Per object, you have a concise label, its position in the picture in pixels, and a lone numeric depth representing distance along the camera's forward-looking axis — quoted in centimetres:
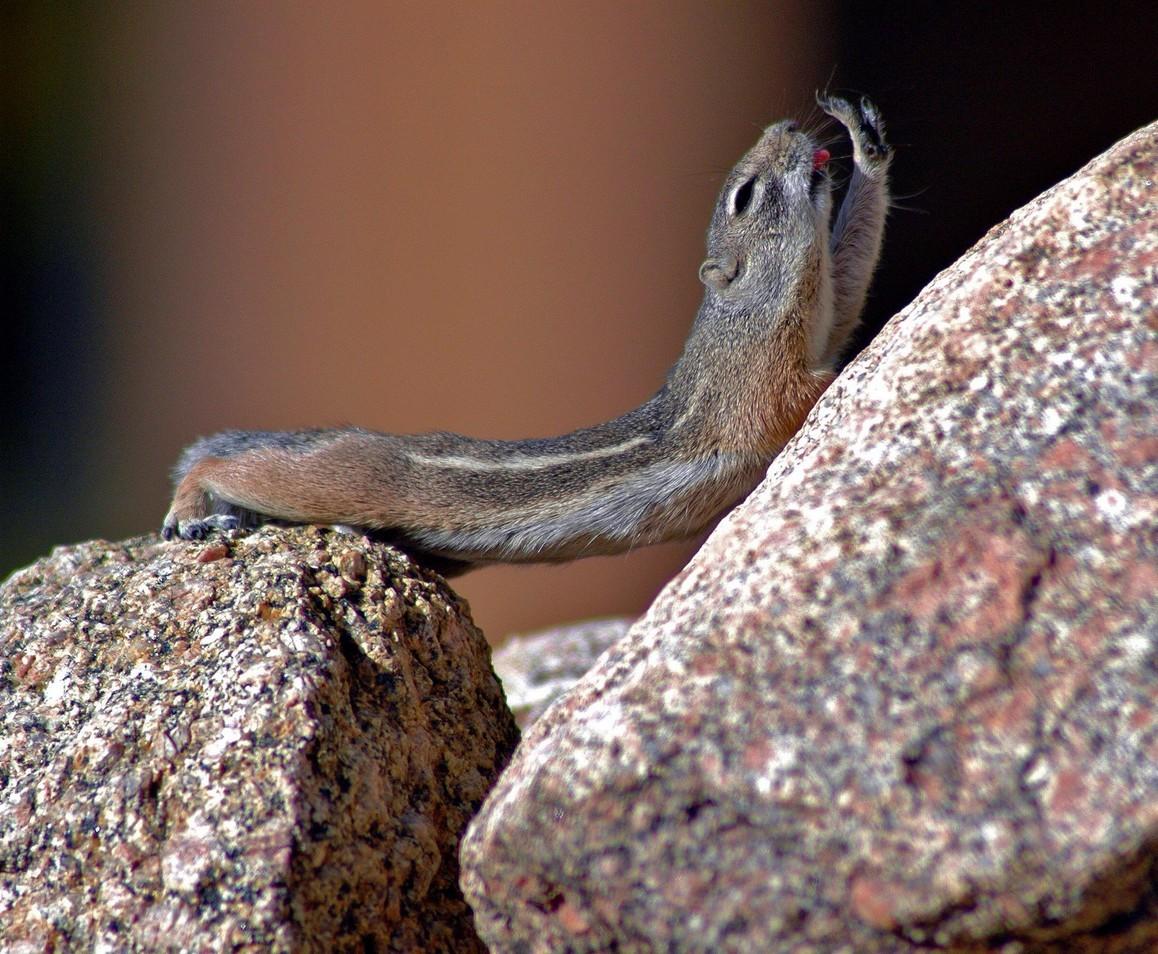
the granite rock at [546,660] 1198
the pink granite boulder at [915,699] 413
